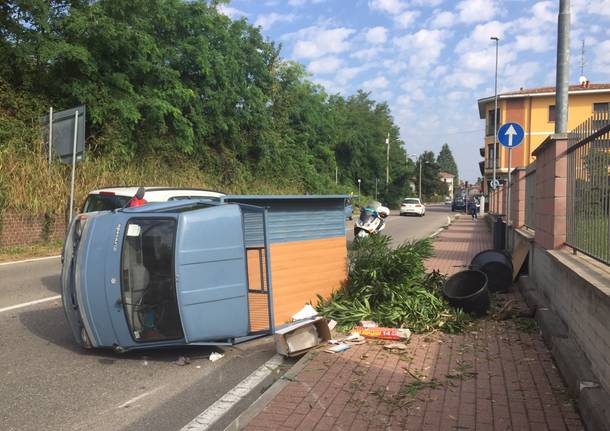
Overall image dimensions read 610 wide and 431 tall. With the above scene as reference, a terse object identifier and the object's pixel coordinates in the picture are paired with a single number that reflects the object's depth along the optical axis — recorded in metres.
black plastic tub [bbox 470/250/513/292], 8.73
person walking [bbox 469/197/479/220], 38.00
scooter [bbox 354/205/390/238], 9.98
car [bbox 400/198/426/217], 44.75
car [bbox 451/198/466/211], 63.05
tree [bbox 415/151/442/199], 114.38
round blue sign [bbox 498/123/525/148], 12.71
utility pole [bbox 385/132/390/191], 70.75
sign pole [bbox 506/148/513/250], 13.61
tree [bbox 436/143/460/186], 184.62
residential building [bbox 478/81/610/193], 52.33
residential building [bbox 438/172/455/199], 171.00
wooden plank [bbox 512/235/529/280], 9.11
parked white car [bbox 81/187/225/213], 7.68
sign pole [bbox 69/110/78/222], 14.71
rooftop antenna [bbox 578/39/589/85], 52.59
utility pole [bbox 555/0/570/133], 8.23
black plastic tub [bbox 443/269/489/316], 6.84
